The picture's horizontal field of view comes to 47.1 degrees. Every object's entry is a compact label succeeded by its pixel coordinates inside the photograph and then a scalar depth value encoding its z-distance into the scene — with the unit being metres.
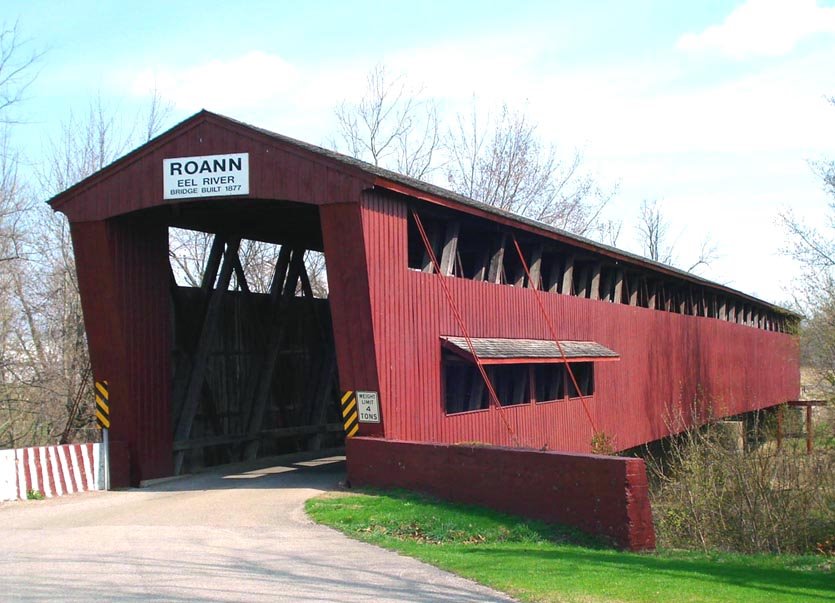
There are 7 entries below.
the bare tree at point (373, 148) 39.97
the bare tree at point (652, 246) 67.38
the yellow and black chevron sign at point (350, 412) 14.23
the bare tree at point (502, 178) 42.44
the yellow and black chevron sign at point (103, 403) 15.70
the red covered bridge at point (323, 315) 14.26
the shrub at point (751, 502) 13.45
